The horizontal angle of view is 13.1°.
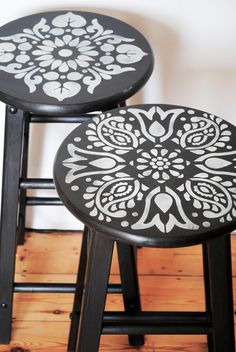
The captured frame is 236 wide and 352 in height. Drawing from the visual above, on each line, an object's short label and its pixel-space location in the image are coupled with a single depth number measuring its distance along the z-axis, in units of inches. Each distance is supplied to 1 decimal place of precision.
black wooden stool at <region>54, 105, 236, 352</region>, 69.7
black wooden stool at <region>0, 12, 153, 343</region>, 79.0
